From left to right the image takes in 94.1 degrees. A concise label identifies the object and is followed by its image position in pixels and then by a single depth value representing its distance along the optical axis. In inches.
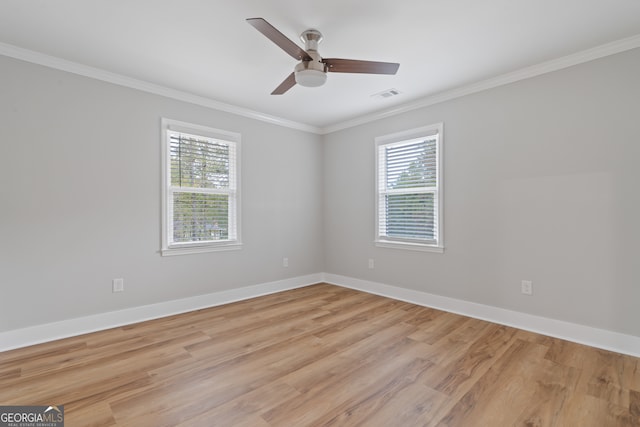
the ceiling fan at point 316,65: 86.9
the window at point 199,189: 135.8
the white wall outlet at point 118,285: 120.2
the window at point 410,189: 144.8
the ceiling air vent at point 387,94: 137.5
